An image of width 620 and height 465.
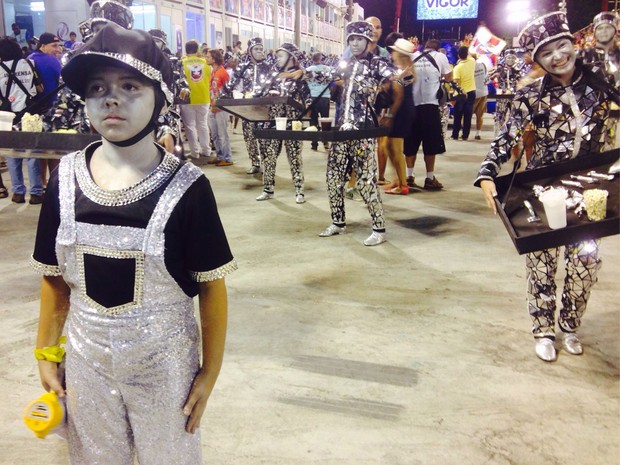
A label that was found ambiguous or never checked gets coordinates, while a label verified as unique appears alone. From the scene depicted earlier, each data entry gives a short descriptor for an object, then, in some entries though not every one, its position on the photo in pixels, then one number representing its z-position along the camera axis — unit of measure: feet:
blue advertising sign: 97.91
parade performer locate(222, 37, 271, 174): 23.43
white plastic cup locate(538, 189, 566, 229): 7.82
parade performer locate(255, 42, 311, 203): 22.12
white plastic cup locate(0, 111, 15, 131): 12.93
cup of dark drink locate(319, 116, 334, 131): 16.70
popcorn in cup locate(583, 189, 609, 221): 7.77
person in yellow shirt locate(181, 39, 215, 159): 29.68
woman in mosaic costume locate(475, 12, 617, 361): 9.07
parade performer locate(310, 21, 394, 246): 16.15
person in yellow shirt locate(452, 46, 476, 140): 36.04
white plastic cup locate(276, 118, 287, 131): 17.38
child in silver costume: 4.37
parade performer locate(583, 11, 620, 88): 22.24
